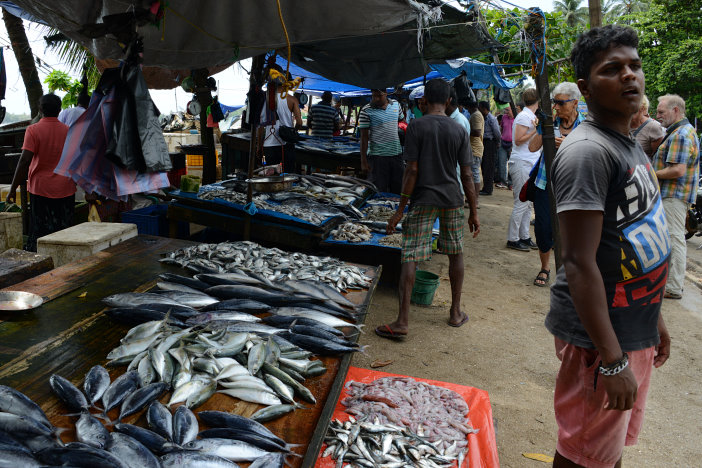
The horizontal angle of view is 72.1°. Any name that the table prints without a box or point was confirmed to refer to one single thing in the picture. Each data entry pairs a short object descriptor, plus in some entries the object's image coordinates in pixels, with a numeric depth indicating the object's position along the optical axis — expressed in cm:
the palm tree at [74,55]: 920
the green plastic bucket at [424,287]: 575
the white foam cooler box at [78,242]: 443
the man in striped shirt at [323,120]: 1234
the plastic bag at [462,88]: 882
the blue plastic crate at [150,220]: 664
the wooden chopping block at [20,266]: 361
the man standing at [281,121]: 901
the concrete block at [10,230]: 585
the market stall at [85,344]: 209
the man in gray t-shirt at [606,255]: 177
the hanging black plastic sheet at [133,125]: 333
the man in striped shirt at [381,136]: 824
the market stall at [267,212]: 598
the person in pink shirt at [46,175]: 579
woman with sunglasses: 511
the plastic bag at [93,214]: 612
